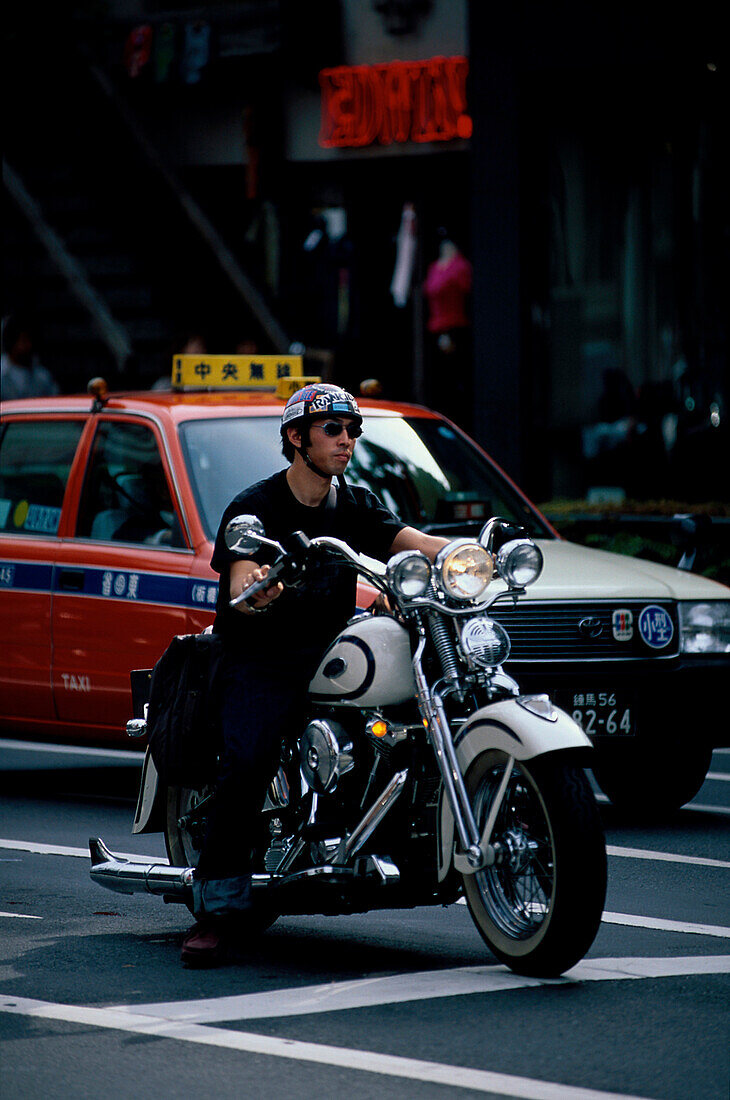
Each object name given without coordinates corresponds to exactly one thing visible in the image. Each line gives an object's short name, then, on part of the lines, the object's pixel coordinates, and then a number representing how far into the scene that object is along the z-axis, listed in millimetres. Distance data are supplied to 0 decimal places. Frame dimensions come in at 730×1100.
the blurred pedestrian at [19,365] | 32625
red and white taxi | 17547
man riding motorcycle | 12266
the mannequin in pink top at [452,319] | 40000
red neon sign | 38687
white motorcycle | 11344
